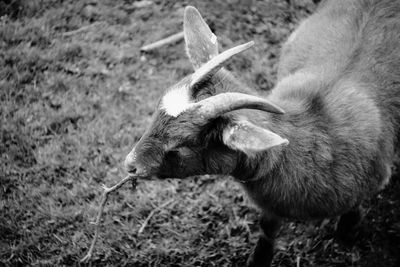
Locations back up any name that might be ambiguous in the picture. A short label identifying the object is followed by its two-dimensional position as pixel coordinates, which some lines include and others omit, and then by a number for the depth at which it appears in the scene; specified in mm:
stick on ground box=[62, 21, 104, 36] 5254
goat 2615
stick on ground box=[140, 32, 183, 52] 5181
